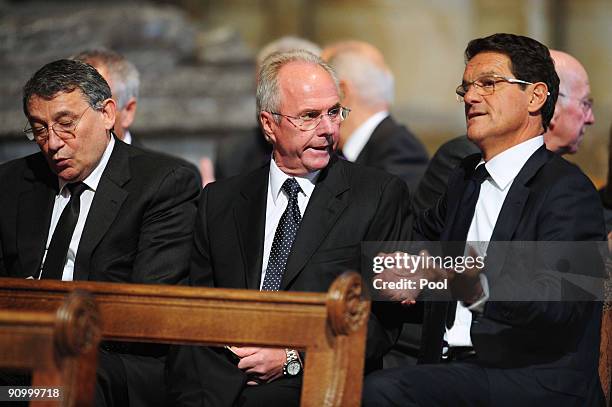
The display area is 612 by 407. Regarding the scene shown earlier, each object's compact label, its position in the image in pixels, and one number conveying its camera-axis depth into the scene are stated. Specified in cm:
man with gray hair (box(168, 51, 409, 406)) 751
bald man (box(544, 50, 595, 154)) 925
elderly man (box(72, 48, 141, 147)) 1034
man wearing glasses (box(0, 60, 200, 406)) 805
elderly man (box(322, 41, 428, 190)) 1149
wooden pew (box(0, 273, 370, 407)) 603
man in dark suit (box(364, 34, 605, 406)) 668
